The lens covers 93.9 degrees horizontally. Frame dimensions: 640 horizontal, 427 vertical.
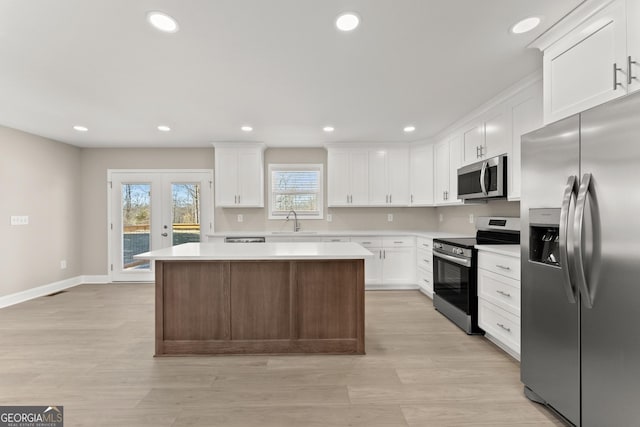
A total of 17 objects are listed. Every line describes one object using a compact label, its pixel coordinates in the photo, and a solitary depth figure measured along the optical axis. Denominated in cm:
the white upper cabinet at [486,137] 313
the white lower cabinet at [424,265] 428
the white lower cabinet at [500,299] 249
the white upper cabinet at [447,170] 421
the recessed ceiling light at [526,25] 192
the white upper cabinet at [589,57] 158
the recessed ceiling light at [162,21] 186
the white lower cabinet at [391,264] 486
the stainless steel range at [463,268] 307
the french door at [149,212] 542
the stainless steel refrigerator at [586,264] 137
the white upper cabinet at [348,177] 520
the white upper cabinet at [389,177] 523
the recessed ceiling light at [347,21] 188
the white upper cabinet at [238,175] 509
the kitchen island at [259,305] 265
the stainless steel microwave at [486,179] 306
